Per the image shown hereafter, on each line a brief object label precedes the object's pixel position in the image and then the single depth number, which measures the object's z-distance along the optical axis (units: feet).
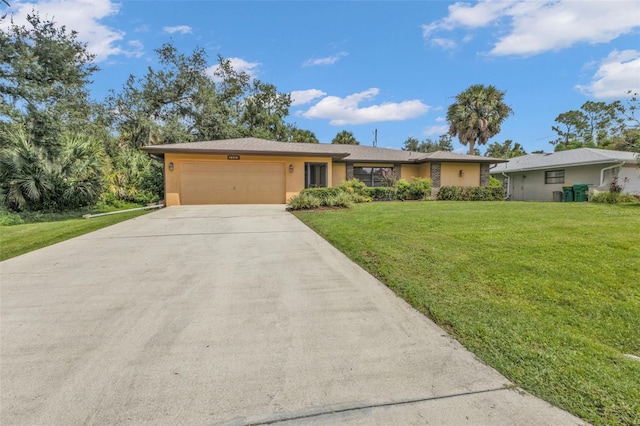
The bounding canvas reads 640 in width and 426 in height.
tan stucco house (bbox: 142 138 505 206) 49.06
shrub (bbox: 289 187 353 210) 39.17
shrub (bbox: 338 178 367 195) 53.74
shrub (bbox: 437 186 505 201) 61.00
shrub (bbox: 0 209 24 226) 32.78
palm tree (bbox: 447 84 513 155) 81.76
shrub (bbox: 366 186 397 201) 56.13
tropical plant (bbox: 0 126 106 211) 37.45
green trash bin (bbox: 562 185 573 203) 58.03
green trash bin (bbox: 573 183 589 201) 55.83
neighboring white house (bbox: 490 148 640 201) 56.18
